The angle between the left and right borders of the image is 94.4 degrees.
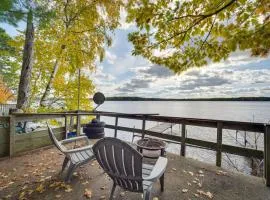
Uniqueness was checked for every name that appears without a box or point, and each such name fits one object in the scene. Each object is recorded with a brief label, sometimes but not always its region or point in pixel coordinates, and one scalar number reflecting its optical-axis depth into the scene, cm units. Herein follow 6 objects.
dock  941
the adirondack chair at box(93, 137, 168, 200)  123
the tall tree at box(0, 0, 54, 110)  292
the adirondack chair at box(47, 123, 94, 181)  190
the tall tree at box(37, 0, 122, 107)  456
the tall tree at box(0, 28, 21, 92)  467
